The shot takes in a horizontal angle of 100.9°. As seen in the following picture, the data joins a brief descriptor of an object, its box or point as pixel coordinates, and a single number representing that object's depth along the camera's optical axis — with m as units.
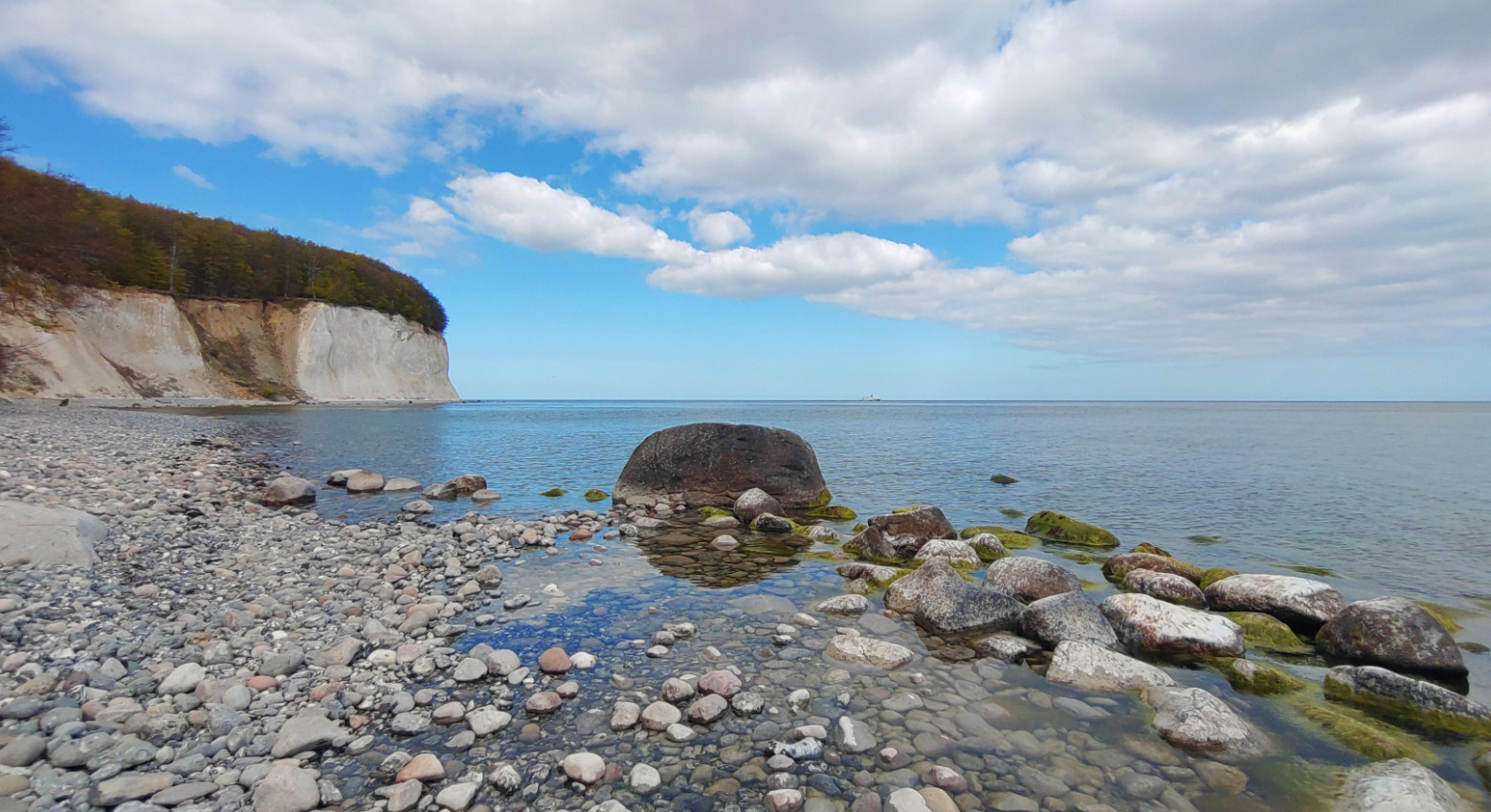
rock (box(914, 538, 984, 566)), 10.86
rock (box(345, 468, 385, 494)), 17.00
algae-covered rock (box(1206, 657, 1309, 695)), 6.22
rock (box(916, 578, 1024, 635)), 7.69
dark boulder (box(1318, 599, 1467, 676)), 6.66
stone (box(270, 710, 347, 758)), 4.48
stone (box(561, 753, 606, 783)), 4.35
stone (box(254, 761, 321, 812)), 3.87
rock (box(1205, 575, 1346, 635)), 7.77
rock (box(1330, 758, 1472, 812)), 4.18
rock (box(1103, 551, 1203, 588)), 9.88
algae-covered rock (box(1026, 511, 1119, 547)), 12.80
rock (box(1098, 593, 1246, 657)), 6.98
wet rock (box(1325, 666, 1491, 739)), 5.39
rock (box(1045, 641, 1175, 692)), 6.06
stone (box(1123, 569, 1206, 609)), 8.95
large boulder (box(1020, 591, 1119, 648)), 7.12
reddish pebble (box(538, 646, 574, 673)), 6.08
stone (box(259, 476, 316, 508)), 14.73
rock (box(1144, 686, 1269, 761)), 4.99
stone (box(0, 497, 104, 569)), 7.12
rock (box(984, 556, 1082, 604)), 8.79
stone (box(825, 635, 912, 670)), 6.54
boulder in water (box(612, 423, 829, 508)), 16.23
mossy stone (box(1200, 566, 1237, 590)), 9.61
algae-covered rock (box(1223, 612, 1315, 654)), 7.38
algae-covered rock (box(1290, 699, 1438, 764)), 4.99
